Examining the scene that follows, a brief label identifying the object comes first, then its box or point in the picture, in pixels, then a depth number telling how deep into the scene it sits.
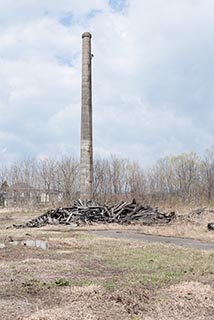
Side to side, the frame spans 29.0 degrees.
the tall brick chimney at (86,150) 27.47
